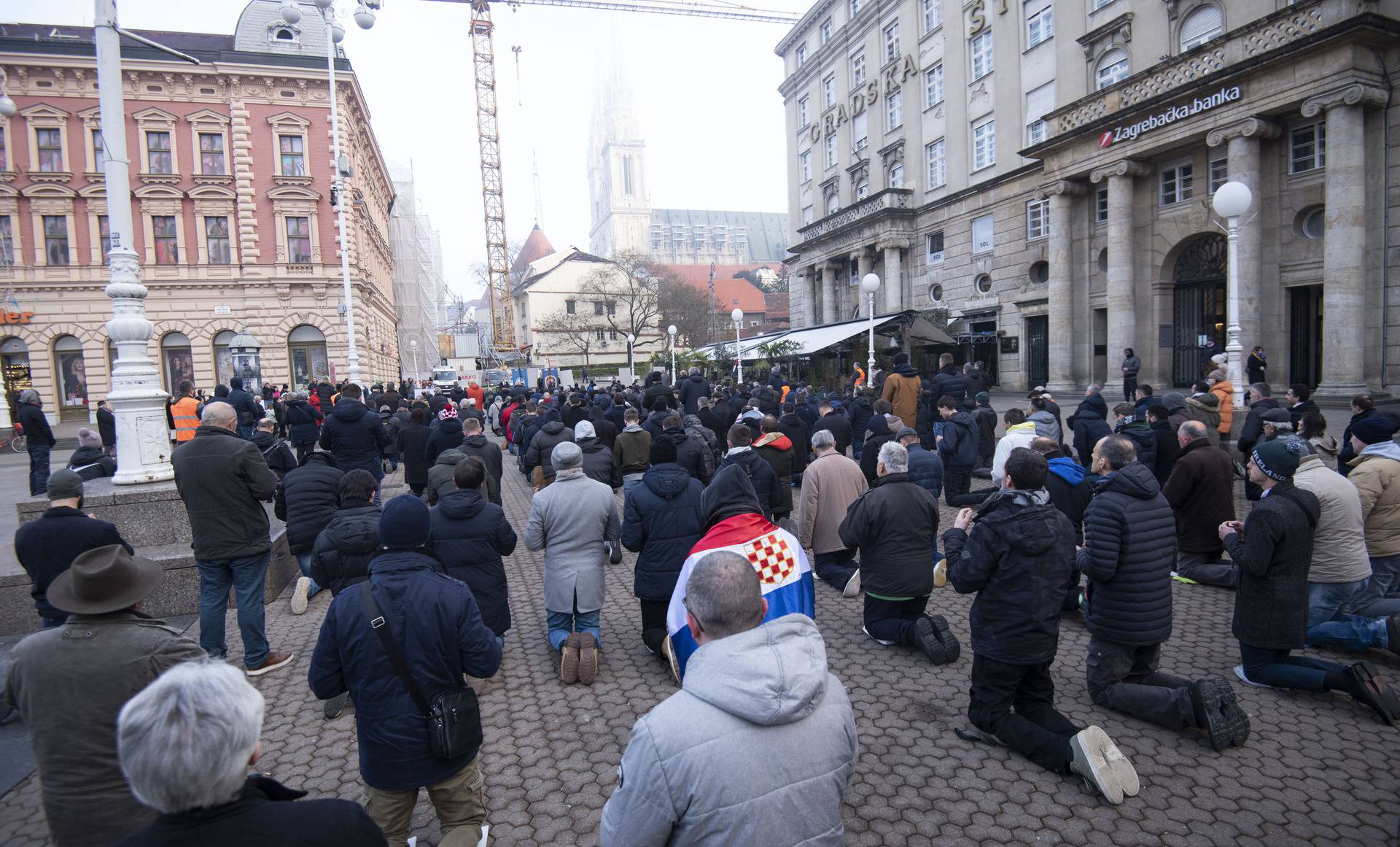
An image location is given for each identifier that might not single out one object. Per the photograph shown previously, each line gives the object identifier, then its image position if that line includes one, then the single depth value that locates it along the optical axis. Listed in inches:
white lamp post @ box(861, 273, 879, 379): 773.0
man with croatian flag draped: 171.2
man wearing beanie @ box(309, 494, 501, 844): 125.4
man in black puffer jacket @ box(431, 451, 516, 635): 209.3
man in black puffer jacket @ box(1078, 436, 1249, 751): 176.1
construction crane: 2930.6
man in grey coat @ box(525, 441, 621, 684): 224.4
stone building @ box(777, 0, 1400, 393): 653.9
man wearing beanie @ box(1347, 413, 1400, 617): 210.1
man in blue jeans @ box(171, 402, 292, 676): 216.8
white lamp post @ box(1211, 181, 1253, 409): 525.0
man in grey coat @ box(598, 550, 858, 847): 76.1
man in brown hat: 109.0
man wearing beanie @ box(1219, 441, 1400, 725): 178.7
